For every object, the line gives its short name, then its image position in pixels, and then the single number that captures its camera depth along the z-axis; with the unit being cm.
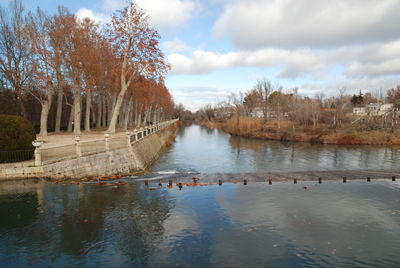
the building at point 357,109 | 8205
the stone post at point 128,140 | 1874
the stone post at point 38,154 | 1249
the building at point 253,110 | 7580
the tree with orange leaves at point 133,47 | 2675
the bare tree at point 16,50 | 2766
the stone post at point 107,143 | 1638
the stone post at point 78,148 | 1430
